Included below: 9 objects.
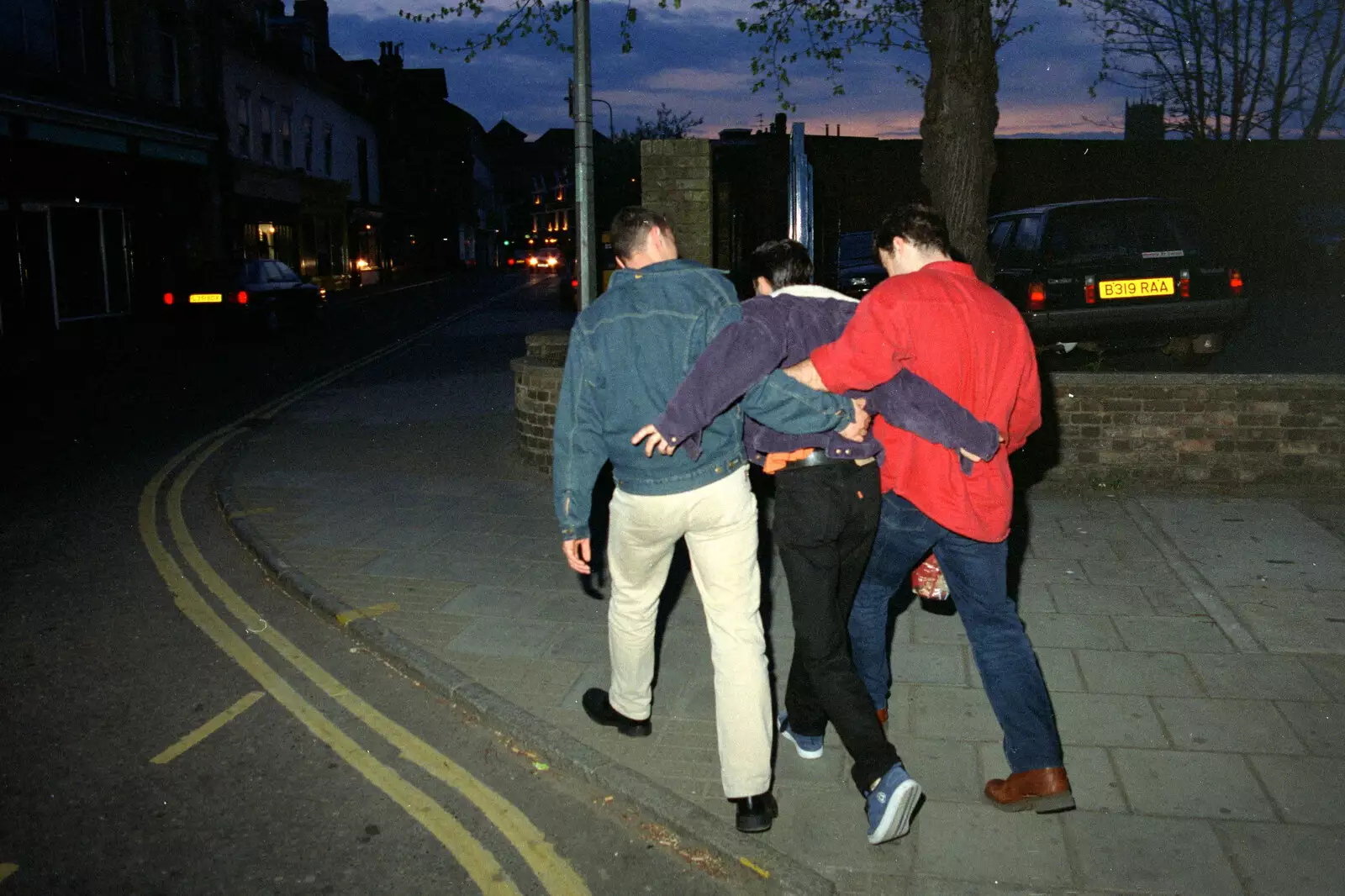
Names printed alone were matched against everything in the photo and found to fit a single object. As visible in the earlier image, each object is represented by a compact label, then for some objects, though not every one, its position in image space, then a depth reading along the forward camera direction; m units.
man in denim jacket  3.44
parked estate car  10.69
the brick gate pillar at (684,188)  9.54
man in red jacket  3.32
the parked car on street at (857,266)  15.05
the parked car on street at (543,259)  73.00
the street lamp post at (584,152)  8.52
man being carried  3.28
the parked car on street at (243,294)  20.41
